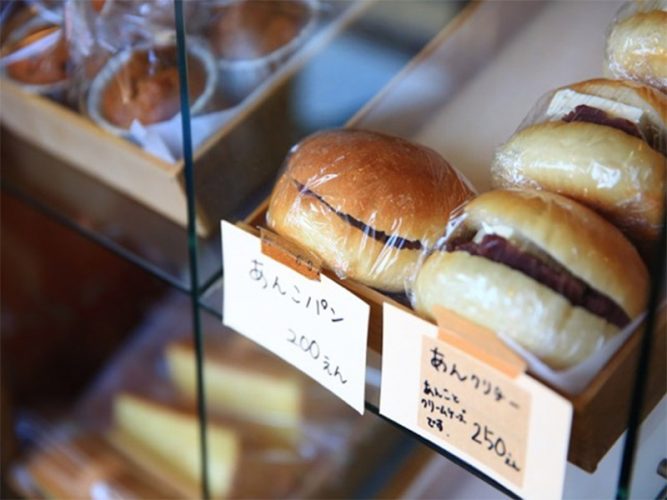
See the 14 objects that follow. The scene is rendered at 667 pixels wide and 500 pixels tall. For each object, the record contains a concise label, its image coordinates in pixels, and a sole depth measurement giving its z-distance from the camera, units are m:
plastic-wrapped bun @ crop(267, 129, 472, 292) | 0.74
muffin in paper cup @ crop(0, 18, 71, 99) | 1.11
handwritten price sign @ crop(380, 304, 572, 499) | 0.61
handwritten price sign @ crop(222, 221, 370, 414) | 0.72
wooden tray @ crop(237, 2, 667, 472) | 0.91
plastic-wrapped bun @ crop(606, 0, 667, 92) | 0.76
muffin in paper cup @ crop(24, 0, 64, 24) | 1.15
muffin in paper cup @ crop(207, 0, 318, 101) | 1.07
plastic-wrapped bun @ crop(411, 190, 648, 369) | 0.61
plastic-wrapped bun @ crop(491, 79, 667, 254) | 0.66
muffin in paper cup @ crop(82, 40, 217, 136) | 1.03
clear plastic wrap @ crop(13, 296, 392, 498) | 1.32
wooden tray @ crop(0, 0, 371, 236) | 0.95
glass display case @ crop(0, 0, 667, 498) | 0.73
